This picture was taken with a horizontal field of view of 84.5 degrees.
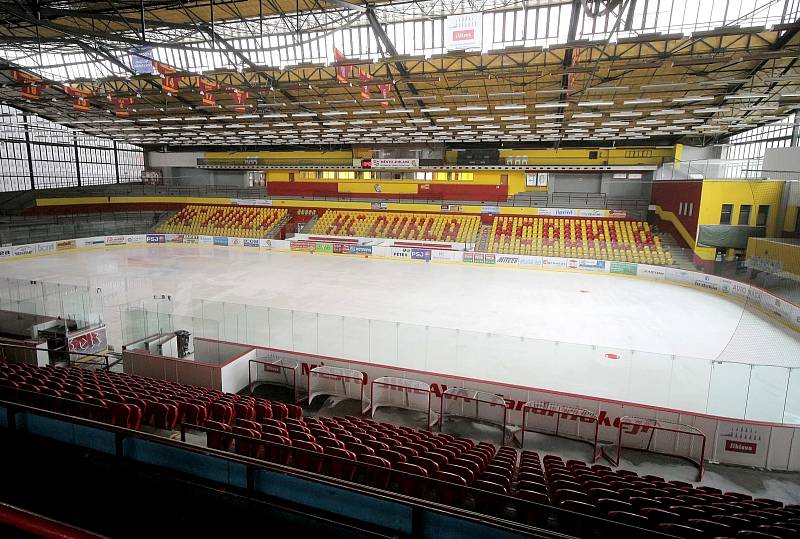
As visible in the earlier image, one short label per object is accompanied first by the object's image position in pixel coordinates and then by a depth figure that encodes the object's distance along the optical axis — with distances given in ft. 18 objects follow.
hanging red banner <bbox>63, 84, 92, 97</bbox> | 70.95
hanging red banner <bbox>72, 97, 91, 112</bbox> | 80.43
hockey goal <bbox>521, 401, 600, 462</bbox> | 29.60
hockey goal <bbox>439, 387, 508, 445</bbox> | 31.40
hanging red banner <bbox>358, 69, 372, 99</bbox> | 69.51
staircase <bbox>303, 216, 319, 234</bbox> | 125.12
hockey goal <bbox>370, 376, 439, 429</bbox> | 32.81
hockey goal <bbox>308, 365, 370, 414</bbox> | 34.60
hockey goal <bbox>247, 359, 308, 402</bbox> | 36.01
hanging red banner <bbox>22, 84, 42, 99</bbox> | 72.56
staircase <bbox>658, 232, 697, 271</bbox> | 84.41
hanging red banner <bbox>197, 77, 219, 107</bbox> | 68.32
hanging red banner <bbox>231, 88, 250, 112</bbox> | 69.21
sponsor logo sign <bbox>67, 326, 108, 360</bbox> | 39.09
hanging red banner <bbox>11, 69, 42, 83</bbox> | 80.34
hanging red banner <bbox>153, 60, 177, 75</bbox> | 58.37
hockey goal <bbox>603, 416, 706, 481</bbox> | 27.73
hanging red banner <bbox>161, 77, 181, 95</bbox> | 59.88
